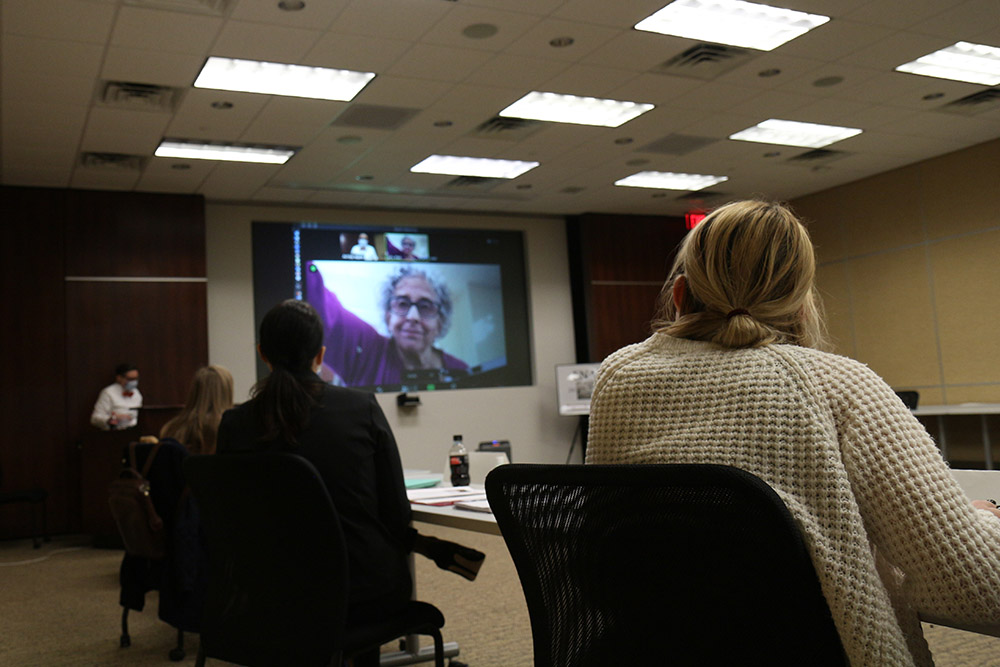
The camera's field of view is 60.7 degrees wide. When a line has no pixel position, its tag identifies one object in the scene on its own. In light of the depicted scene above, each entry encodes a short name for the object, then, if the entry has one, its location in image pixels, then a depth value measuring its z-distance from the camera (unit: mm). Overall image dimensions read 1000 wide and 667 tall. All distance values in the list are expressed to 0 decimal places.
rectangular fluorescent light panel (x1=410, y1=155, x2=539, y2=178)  8781
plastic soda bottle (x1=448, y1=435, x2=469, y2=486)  3371
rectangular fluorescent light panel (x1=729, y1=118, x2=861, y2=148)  8398
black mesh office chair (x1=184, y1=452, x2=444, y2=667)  1939
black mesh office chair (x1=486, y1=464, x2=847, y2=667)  1032
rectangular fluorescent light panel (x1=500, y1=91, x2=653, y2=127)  7271
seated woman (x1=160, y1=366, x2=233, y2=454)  3945
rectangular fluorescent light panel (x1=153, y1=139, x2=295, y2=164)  7723
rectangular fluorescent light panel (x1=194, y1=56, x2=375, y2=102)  6152
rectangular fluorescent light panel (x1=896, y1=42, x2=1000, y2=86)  6801
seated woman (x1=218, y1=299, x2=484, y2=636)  2189
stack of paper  2801
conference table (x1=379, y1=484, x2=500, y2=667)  2260
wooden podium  7664
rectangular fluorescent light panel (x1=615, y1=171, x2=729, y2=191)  9852
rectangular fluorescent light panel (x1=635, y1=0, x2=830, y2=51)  5719
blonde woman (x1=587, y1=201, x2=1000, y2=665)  1074
